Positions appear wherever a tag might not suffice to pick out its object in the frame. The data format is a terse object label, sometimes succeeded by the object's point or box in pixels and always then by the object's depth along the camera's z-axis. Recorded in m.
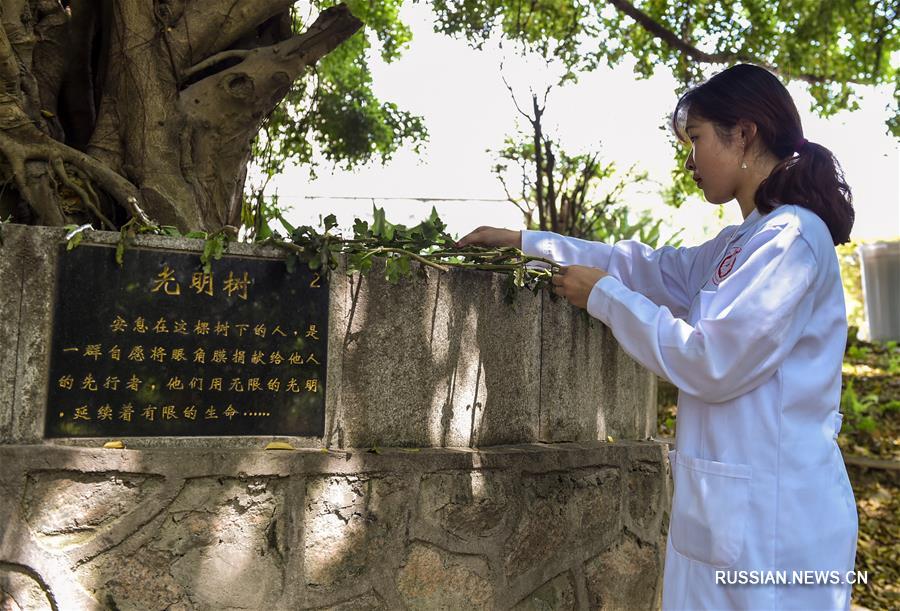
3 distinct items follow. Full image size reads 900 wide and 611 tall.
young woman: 1.82
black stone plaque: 2.44
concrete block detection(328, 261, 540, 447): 2.73
